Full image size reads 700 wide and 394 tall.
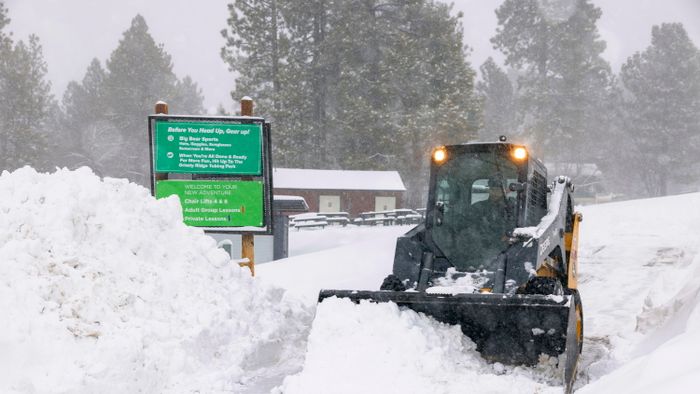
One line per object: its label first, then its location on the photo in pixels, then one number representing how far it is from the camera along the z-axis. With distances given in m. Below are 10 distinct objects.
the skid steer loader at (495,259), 6.08
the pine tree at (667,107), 60.25
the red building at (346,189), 43.11
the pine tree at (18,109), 51.12
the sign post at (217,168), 9.09
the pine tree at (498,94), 76.31
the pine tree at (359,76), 45.72
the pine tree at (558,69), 61.33
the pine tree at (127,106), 61.91
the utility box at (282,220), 17.48
